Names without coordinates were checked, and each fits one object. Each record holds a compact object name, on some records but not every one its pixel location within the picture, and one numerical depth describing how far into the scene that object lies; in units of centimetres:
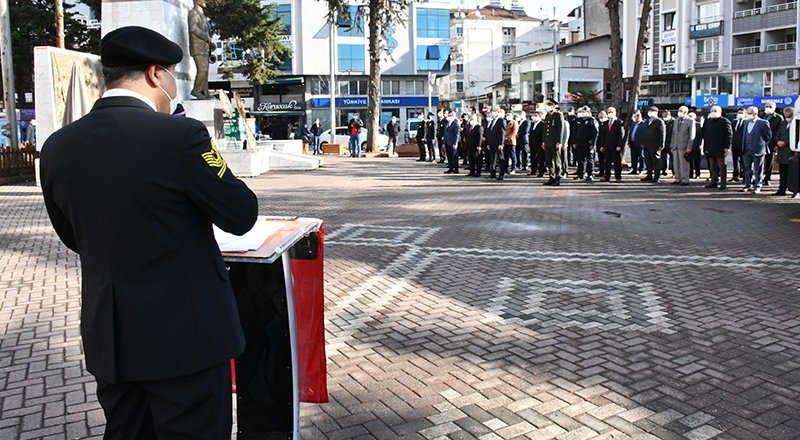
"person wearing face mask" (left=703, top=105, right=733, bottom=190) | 1633
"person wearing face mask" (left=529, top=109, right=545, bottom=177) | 1991
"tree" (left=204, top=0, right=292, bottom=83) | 4388
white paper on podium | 299
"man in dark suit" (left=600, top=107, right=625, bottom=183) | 1898
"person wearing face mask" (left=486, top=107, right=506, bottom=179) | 1900
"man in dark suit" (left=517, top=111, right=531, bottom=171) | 2207
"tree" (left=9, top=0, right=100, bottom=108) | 3866
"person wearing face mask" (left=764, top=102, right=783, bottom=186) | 1658
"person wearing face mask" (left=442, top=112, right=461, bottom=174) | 2198
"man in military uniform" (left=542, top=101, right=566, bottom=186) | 1819
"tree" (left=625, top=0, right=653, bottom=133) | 2367
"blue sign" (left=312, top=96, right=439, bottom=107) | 6762
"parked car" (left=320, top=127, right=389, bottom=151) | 4431
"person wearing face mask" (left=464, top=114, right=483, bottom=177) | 2048
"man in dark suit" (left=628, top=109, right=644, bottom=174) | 2027
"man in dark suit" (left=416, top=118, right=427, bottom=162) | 3059
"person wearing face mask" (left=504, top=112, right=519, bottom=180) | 2042
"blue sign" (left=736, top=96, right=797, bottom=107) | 4884
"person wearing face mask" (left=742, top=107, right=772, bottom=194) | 1543
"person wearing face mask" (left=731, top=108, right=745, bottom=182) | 1784
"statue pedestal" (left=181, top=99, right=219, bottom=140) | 1966
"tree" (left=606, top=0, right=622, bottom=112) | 2416
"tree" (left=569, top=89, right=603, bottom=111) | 5517
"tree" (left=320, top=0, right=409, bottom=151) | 3359
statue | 1942
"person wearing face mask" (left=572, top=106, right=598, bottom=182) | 1970
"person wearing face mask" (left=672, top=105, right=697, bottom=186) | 1789
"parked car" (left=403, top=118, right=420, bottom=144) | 5055
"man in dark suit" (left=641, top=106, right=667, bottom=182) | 1856
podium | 335
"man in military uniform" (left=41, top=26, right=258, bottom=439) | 225
